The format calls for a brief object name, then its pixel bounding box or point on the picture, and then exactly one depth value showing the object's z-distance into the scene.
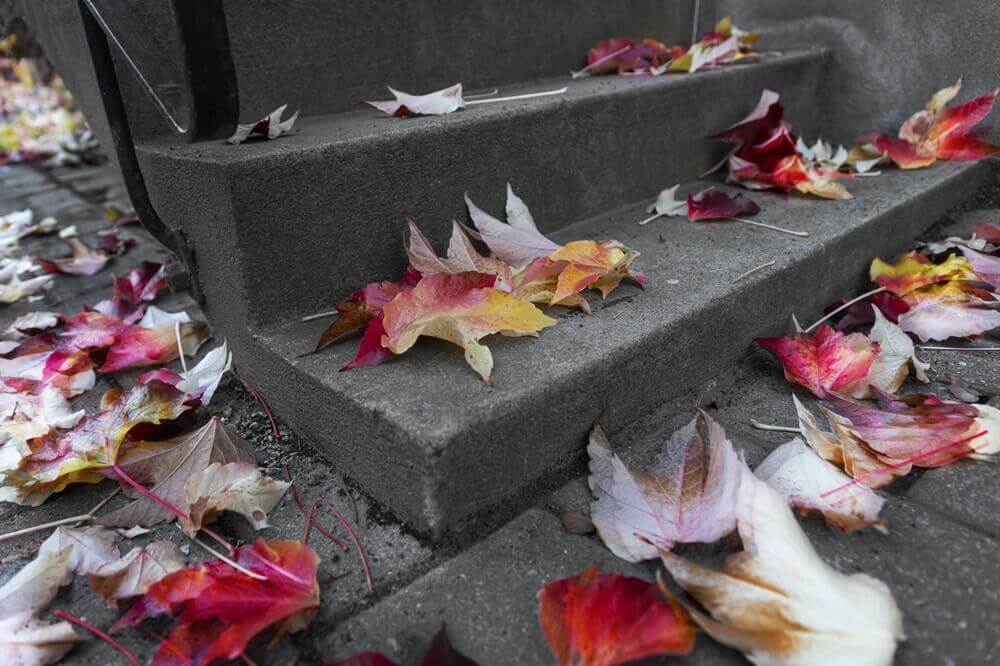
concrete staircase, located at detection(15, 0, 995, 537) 1.03
